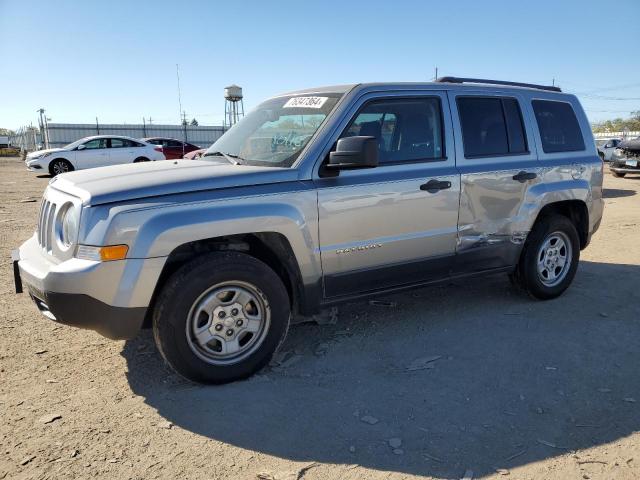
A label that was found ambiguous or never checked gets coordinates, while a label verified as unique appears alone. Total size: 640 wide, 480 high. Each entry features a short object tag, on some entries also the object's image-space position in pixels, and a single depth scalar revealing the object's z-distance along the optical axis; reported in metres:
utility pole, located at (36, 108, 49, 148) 33.38
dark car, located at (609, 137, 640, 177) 16.86
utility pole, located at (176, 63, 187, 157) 37.43
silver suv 3.07
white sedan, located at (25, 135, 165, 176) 18.50
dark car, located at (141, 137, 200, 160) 20.17
